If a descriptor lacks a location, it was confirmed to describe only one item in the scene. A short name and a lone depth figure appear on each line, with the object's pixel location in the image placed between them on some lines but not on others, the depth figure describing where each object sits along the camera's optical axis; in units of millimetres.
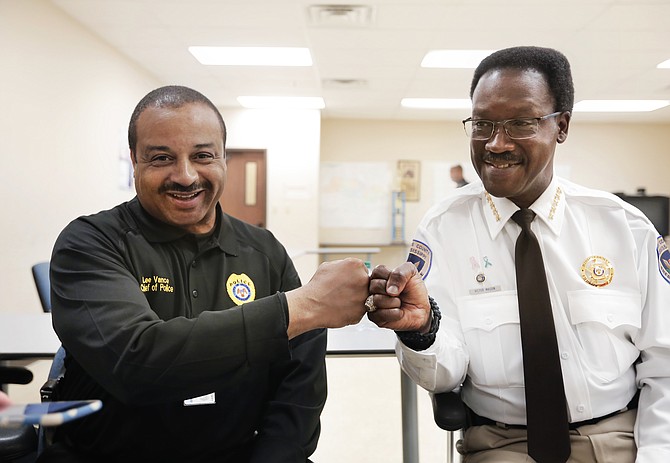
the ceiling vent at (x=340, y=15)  4270
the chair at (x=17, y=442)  1044
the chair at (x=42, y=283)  2662
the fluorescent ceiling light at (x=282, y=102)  7801
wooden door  8555
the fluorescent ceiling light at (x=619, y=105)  7633
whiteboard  9273
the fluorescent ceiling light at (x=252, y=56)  5457
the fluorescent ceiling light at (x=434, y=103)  7660
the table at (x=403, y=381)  1837
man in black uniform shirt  938
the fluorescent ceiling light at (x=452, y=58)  5379
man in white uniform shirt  1242
